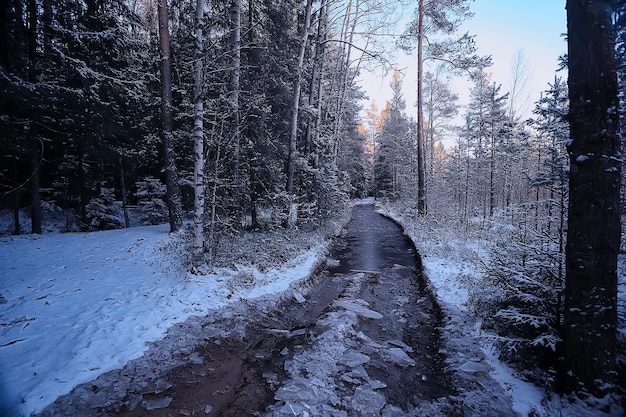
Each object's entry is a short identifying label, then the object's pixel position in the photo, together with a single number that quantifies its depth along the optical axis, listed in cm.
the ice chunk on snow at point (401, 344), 459
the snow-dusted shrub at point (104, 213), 1572
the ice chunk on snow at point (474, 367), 373
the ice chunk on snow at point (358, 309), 580
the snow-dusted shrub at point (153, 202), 1630
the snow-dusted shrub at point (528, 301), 342
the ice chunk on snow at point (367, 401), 317
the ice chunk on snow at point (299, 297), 670
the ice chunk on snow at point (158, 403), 315
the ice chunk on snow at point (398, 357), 418
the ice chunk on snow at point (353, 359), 407
